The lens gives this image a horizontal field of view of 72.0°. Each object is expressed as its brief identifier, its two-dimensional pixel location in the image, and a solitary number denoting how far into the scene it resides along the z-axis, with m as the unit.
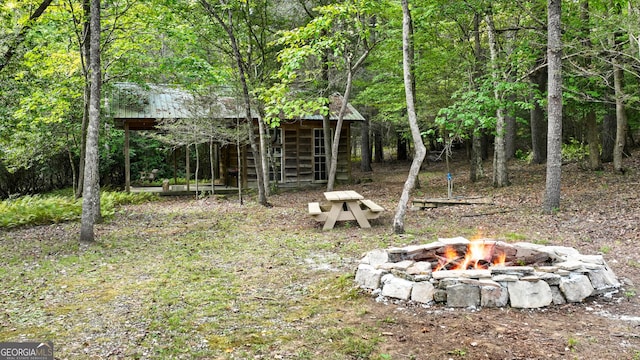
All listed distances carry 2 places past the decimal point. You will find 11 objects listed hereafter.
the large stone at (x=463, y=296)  4.59
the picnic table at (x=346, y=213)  9.41
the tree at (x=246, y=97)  12.18
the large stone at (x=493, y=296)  4.55
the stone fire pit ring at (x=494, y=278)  4.58
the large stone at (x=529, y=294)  4.51
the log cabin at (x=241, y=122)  16.53
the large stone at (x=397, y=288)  4.84
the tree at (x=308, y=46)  9.41
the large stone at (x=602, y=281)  4.79
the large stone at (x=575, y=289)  4.61
